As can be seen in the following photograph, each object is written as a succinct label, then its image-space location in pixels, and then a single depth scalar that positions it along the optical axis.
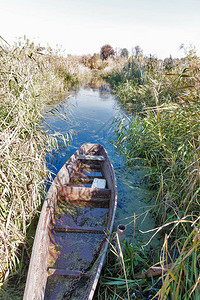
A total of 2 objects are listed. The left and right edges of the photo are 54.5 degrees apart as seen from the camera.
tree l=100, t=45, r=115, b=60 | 31.86
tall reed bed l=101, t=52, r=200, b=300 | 1.57
